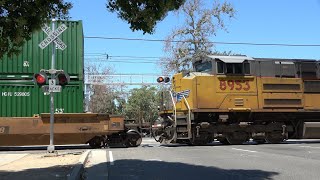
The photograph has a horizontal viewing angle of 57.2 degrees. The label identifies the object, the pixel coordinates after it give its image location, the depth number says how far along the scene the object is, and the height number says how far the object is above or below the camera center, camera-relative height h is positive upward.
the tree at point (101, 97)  37.80 +0.71
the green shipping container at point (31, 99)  11.99 +0.16
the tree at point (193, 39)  23.98 +5.06
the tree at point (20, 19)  5.06 +1.47
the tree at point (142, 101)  45.78 +0.10
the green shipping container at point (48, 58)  12.10 +1.88
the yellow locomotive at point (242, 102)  13.39 -0.07
